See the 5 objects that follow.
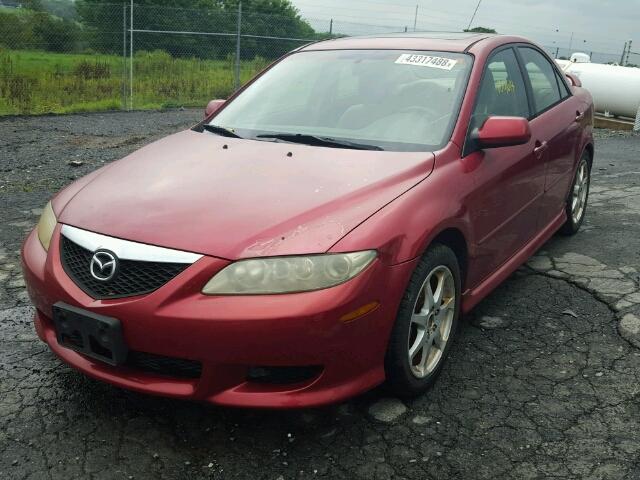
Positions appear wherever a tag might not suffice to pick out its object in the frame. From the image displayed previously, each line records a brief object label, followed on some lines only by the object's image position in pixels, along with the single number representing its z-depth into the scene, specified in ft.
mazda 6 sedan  7.28
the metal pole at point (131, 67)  40.09
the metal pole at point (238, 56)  45.09
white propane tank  41.14
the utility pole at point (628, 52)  65.72
